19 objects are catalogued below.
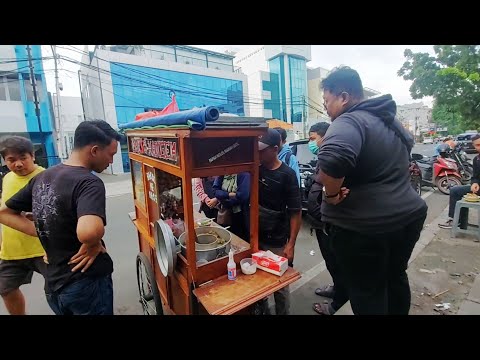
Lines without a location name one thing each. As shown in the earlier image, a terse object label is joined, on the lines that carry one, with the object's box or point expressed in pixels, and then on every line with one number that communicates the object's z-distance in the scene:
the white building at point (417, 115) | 58.96
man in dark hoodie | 1.62
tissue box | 1.87
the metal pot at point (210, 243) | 2.00
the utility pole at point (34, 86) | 11.87
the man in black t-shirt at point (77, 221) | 1.64
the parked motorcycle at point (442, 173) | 7.43
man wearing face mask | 2.70
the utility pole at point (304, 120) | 31.74
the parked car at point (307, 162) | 6.27
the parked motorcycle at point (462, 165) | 8.52
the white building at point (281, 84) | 30.30
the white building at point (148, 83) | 17.31
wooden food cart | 1.67
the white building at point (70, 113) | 20.63
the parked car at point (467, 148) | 11.80
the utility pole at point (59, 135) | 15.12
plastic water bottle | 1.88
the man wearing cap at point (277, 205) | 2.42
